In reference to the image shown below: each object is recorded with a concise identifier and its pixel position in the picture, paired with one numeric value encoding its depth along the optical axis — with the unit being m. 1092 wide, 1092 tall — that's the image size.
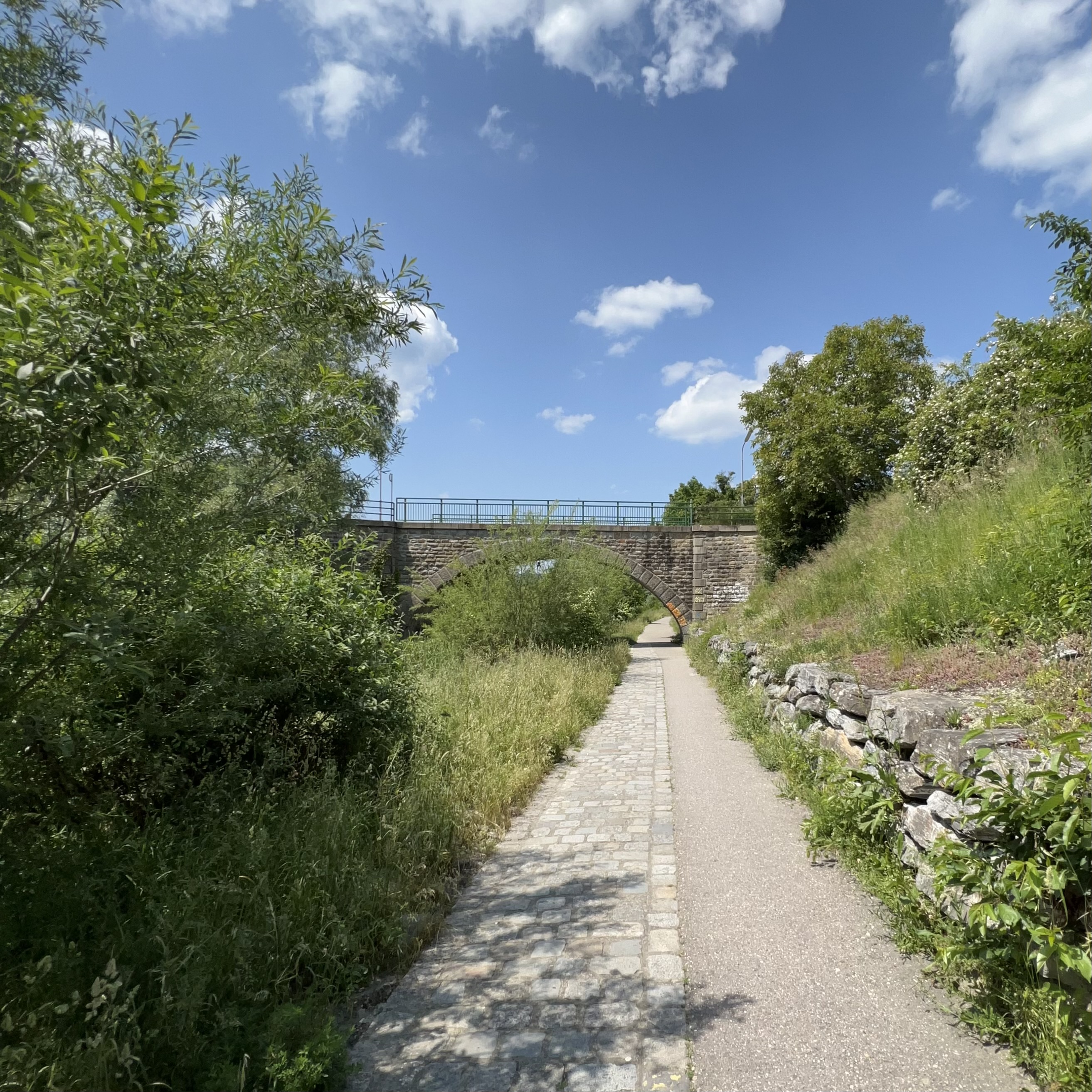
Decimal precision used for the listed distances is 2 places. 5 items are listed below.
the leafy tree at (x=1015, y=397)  3.69
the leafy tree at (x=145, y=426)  2.05
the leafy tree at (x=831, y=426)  17.86
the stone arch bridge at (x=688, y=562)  26.56
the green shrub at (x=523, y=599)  14.68
